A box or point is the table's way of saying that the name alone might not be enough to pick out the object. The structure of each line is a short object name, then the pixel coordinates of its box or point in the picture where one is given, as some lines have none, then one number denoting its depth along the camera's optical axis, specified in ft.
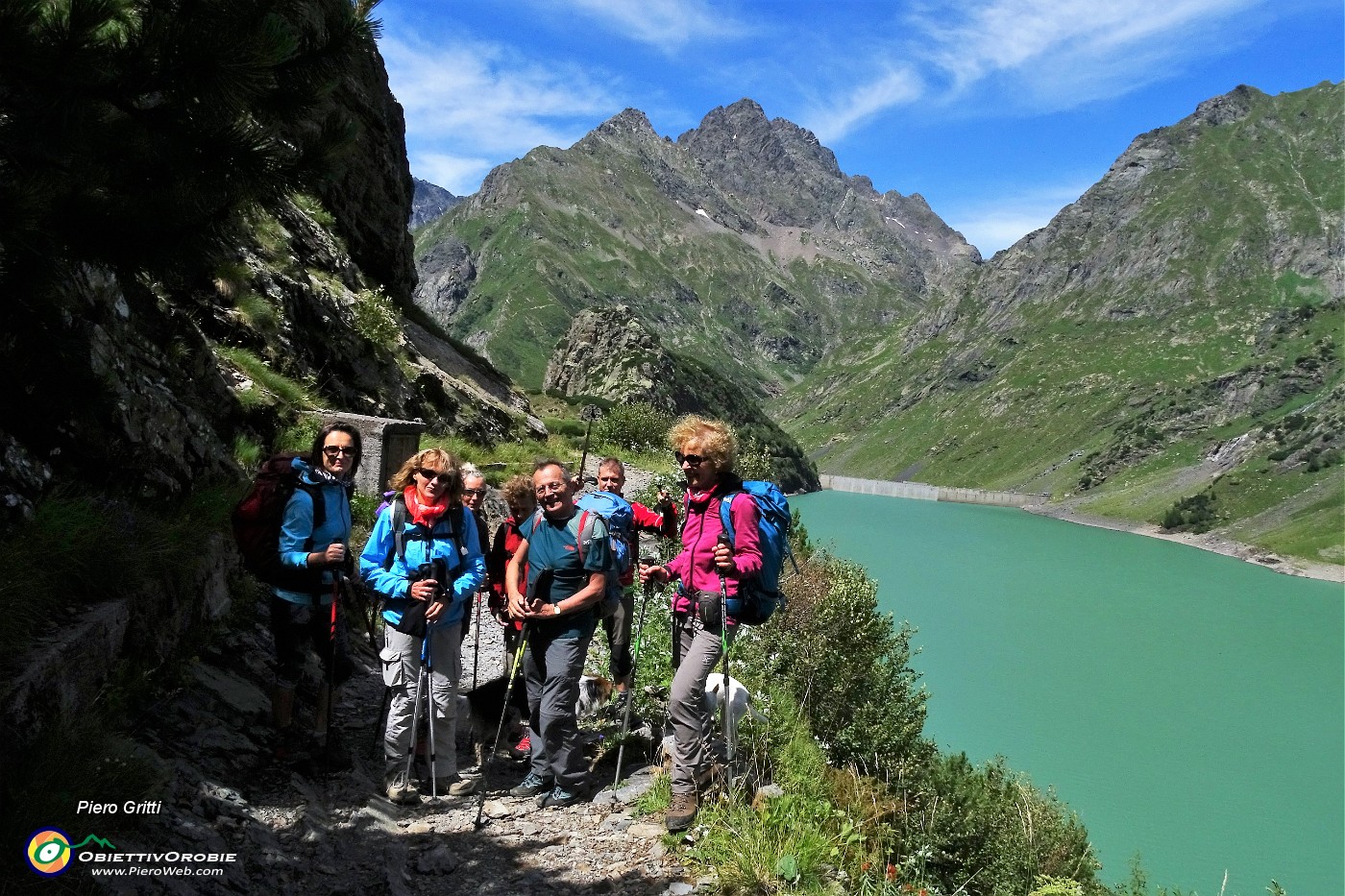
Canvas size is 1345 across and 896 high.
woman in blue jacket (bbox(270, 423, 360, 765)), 16.67
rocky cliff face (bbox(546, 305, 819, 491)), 380.99
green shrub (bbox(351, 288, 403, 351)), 51.03
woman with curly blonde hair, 15.92
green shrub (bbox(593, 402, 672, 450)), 92.07
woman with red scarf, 16.90
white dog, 17.22
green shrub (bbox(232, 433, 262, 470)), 28.32
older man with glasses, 17.39
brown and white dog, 23.16
